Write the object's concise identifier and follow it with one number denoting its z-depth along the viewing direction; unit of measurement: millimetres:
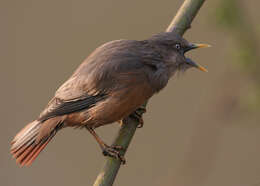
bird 6689
